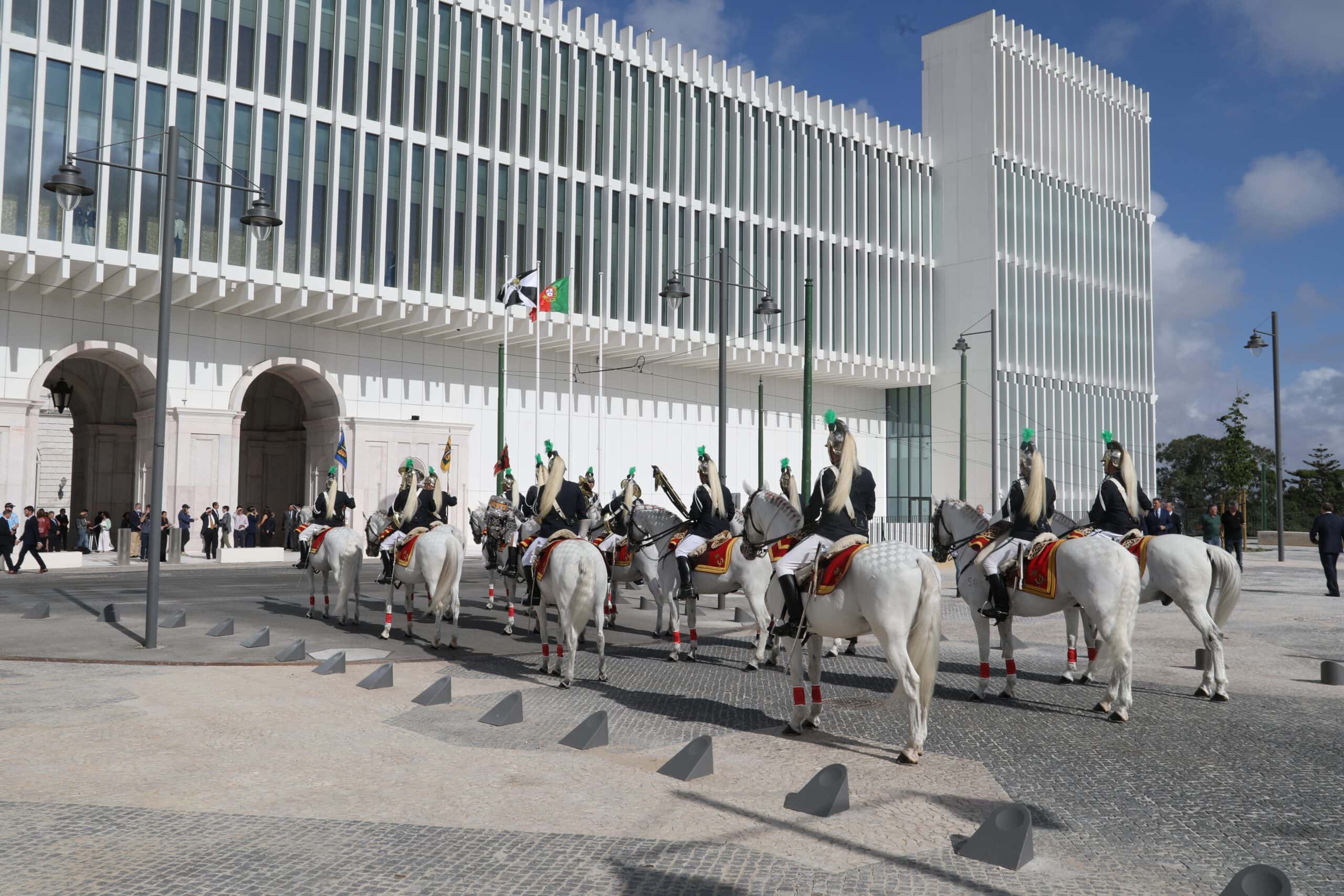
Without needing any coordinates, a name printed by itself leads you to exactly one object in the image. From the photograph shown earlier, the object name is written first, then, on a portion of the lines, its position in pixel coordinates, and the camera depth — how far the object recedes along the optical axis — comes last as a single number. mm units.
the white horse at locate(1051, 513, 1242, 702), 10062
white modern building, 30797
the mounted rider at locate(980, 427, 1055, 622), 10219
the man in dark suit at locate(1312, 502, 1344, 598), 21375
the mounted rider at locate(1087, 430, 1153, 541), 10859
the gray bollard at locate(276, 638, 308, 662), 11993
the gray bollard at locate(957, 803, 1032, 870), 5195
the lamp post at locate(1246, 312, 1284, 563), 32125
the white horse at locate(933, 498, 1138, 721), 9062
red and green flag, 29656
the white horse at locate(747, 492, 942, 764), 7723
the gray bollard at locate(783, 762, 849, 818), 6113
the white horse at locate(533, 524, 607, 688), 10773
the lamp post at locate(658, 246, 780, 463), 20172
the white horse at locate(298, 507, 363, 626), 15445
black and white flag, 28172
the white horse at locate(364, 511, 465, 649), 13133
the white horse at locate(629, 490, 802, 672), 12672
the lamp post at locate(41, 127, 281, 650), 12789
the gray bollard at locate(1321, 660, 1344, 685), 11000
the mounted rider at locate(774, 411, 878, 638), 8406
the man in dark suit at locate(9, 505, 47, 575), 25500
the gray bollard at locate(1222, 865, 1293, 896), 4398
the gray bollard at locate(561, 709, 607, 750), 7875
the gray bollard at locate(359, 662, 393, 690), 10336
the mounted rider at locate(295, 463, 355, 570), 16672
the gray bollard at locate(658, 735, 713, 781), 6914
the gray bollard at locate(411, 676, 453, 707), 9602
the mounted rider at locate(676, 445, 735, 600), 12859
